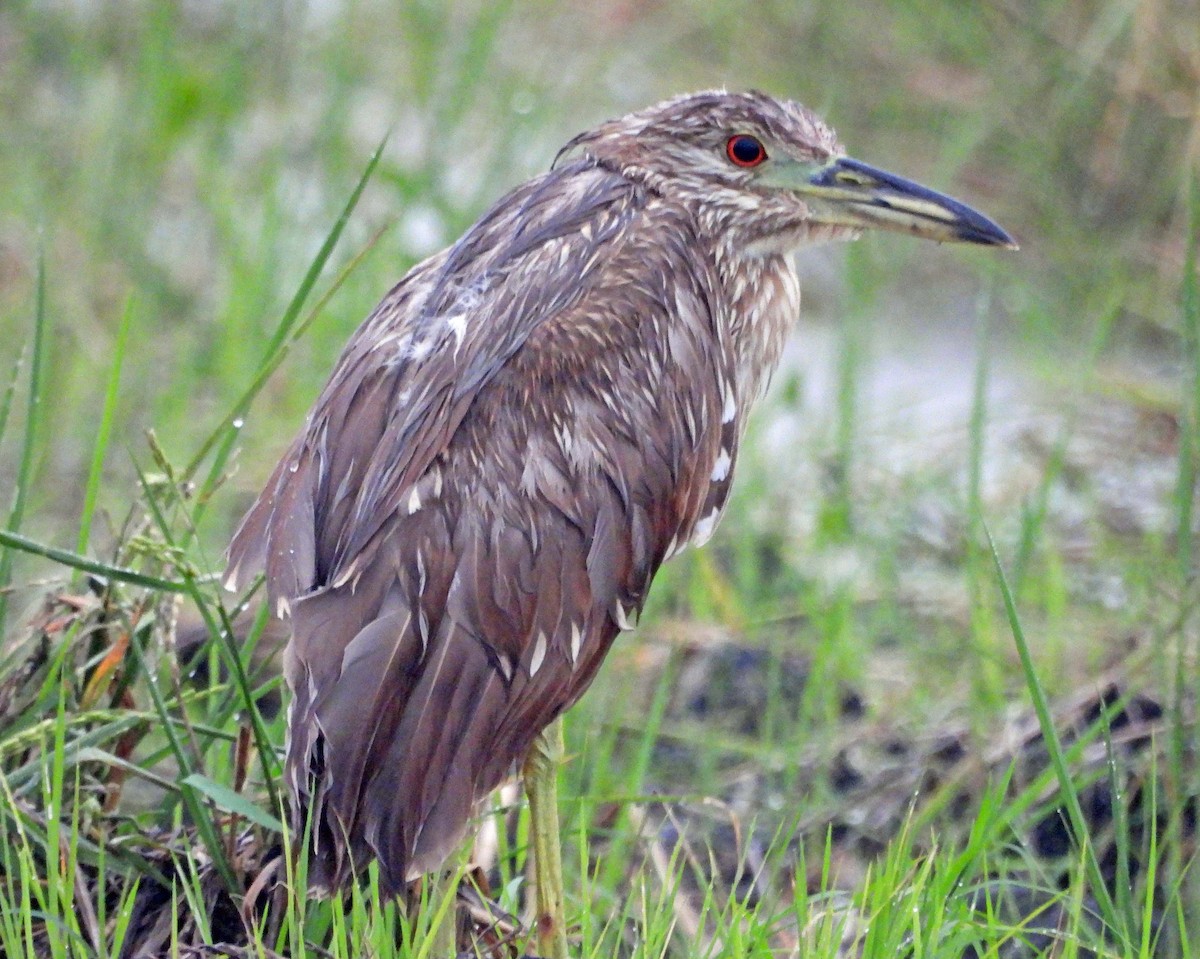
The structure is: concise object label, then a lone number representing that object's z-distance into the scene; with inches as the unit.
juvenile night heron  220.4
